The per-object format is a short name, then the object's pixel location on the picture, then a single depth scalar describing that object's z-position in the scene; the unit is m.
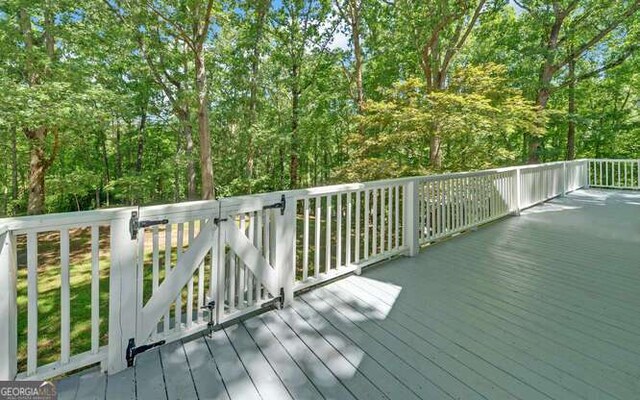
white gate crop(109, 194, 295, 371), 1.75
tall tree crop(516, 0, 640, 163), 9.03
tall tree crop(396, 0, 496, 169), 6.72
